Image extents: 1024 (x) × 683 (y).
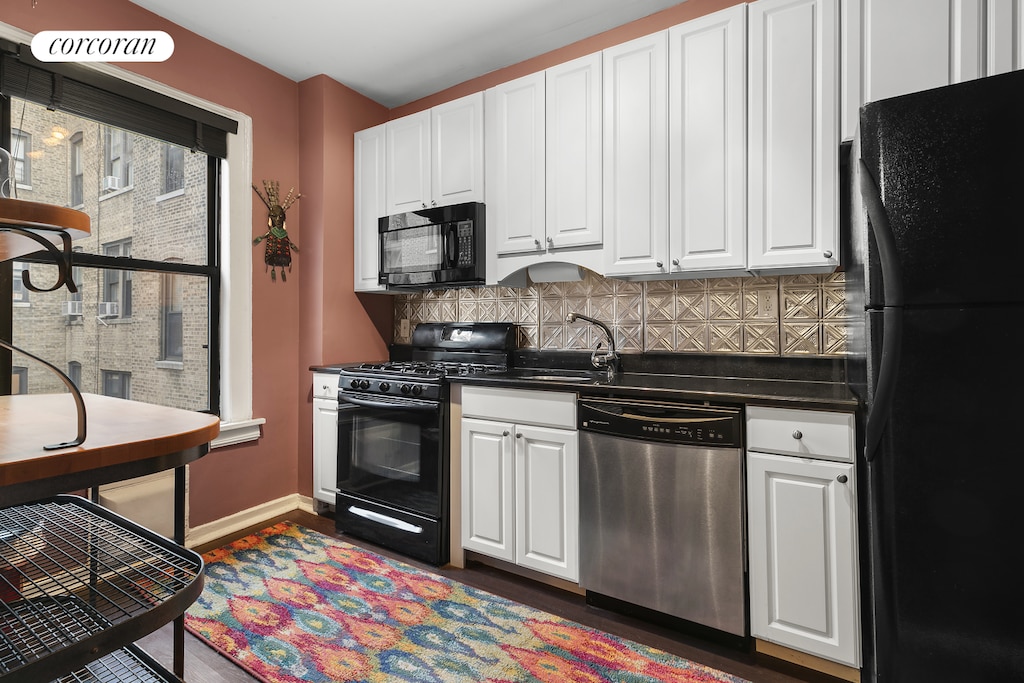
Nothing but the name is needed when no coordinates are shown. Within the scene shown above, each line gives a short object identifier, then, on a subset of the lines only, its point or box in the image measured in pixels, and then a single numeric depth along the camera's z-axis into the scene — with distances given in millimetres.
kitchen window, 2357
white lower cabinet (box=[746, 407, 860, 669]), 1712
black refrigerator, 1253
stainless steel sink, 2453
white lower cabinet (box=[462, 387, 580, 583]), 2287
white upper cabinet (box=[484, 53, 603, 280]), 2572
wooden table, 675
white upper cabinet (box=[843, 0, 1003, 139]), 1744
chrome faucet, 2653
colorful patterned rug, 1833
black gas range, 2646
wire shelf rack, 794
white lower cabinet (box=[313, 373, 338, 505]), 3207
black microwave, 2945
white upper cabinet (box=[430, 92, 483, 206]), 2963
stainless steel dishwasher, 1895
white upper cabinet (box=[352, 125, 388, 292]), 3400
